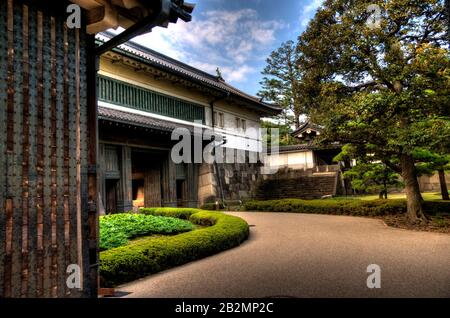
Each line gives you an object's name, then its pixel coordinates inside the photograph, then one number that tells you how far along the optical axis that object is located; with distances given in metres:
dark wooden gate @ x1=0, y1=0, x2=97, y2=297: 3.54
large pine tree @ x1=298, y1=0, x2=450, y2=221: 11.42
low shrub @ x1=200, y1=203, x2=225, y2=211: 19.86
